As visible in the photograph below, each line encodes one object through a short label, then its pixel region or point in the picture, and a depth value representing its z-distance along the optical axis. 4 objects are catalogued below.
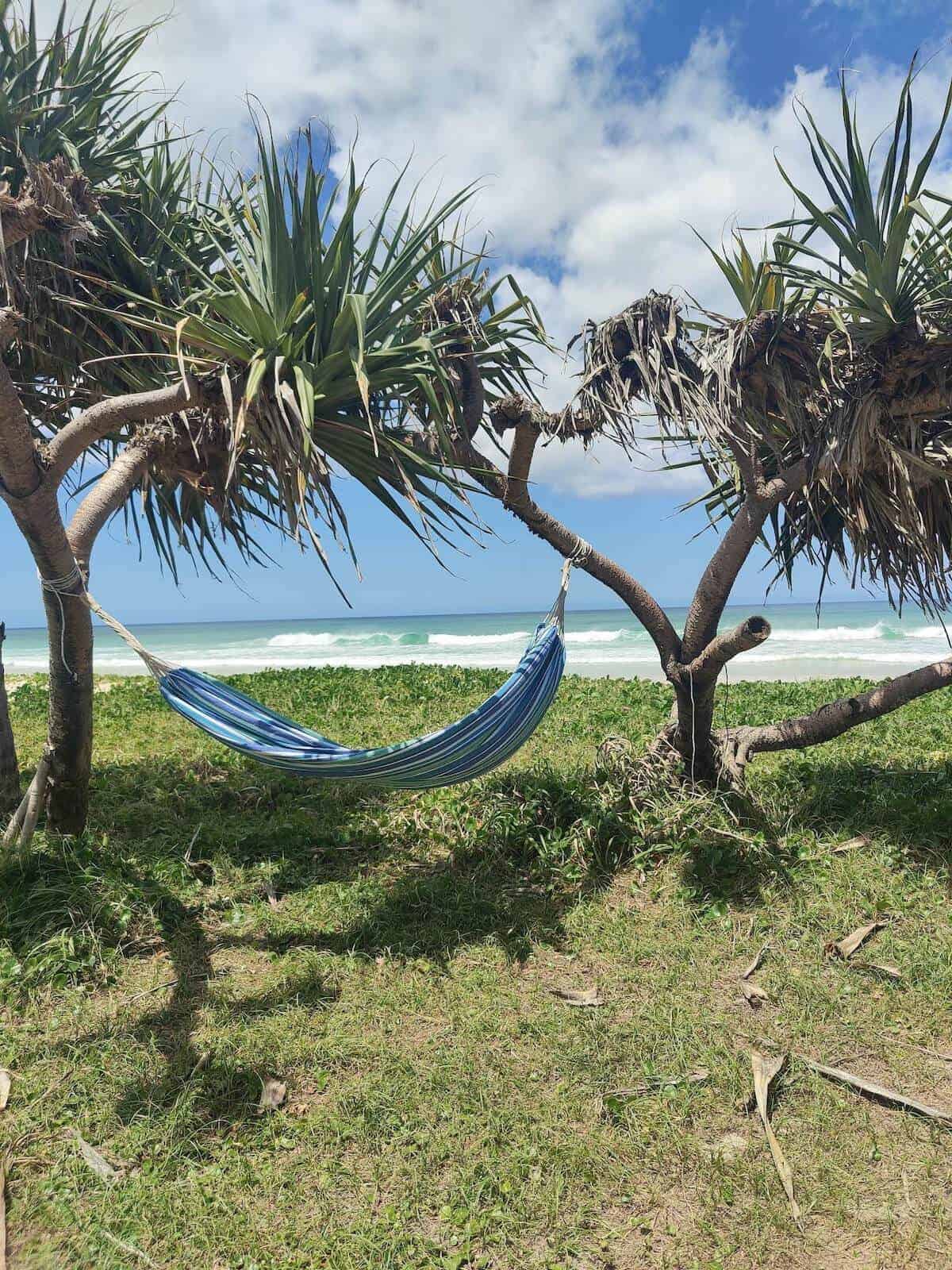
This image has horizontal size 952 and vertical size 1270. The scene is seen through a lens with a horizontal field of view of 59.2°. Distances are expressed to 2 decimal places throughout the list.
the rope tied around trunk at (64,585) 3.16
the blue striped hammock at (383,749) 2.84
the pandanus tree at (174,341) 2.85
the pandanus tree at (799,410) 3.29
